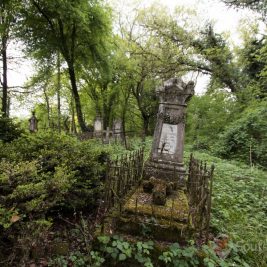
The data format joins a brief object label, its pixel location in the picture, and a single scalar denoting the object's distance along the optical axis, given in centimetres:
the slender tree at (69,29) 1197
